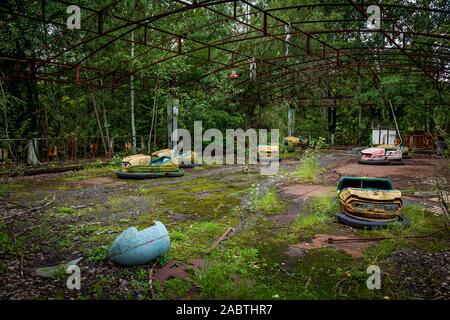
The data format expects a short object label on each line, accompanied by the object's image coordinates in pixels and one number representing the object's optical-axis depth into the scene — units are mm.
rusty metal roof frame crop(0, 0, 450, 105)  10278
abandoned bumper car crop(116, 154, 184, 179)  9672
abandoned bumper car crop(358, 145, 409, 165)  13070
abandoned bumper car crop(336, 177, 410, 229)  5047
